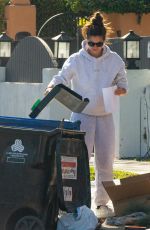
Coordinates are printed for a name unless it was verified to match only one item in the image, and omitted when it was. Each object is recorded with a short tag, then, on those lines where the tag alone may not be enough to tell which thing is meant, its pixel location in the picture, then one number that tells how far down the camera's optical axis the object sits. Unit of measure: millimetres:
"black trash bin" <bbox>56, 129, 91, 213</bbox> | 11430
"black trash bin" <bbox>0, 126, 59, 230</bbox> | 11418
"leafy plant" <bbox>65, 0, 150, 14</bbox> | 47412
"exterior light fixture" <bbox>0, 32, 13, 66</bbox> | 28406
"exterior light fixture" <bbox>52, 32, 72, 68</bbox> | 24948
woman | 13495
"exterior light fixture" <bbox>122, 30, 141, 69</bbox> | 23300
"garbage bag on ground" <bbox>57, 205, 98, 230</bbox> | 11795
